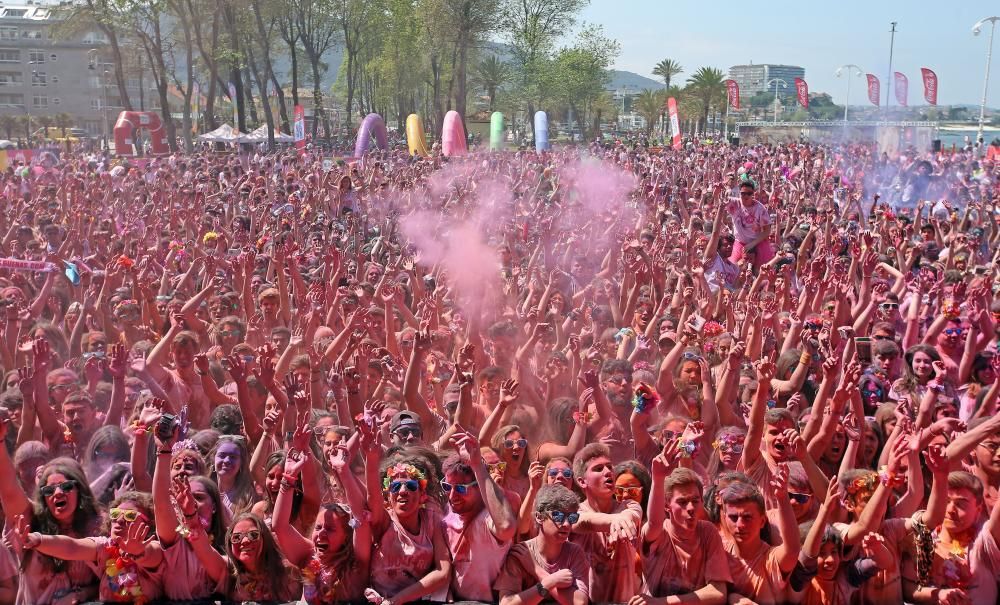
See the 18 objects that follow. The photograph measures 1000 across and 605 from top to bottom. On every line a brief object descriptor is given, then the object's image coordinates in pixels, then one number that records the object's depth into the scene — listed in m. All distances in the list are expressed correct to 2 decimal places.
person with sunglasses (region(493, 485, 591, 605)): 3.18
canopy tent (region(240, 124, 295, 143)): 36.38
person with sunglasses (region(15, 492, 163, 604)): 3.23
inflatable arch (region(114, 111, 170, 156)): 33.66
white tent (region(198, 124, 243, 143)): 34.91
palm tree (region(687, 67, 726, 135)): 66.12
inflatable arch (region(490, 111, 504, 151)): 35.16
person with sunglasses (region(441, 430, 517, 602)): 3.25
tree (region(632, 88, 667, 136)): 69.00
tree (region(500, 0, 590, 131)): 52.81
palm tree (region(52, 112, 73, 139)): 62.81
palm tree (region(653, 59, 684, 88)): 78.19
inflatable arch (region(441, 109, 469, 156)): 30.50
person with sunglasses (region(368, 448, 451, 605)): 3.27
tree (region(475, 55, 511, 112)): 61.94
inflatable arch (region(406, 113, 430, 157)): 32.12
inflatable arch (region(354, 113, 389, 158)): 29.54
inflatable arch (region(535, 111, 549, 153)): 33.81
